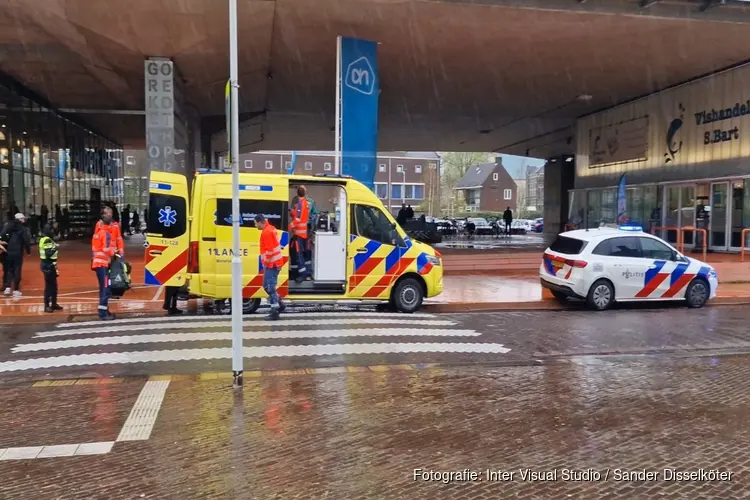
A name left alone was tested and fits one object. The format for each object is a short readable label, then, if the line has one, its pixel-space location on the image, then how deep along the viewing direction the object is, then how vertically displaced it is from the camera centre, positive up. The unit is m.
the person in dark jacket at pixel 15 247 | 12.05 -0.59
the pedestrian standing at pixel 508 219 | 37.75 +0.06
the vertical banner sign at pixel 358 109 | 16.88 +3.12
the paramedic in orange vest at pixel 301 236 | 11.07 -0.31
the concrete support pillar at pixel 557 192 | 42.47 +2.06
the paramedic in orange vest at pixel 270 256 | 9.98 -0.62
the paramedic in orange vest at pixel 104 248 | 10.10 -0.50
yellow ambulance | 10.37 -0.46
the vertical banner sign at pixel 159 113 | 16.95 +2.99
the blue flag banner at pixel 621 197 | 26.31 +1.03
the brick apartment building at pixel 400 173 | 73.75 +6.21
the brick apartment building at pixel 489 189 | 85.81 +4.50
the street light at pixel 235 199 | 6.08 +0.20
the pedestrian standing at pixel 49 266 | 10.51 -0.85
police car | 12.01 -1.02
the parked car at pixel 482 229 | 37.70 -0.58
